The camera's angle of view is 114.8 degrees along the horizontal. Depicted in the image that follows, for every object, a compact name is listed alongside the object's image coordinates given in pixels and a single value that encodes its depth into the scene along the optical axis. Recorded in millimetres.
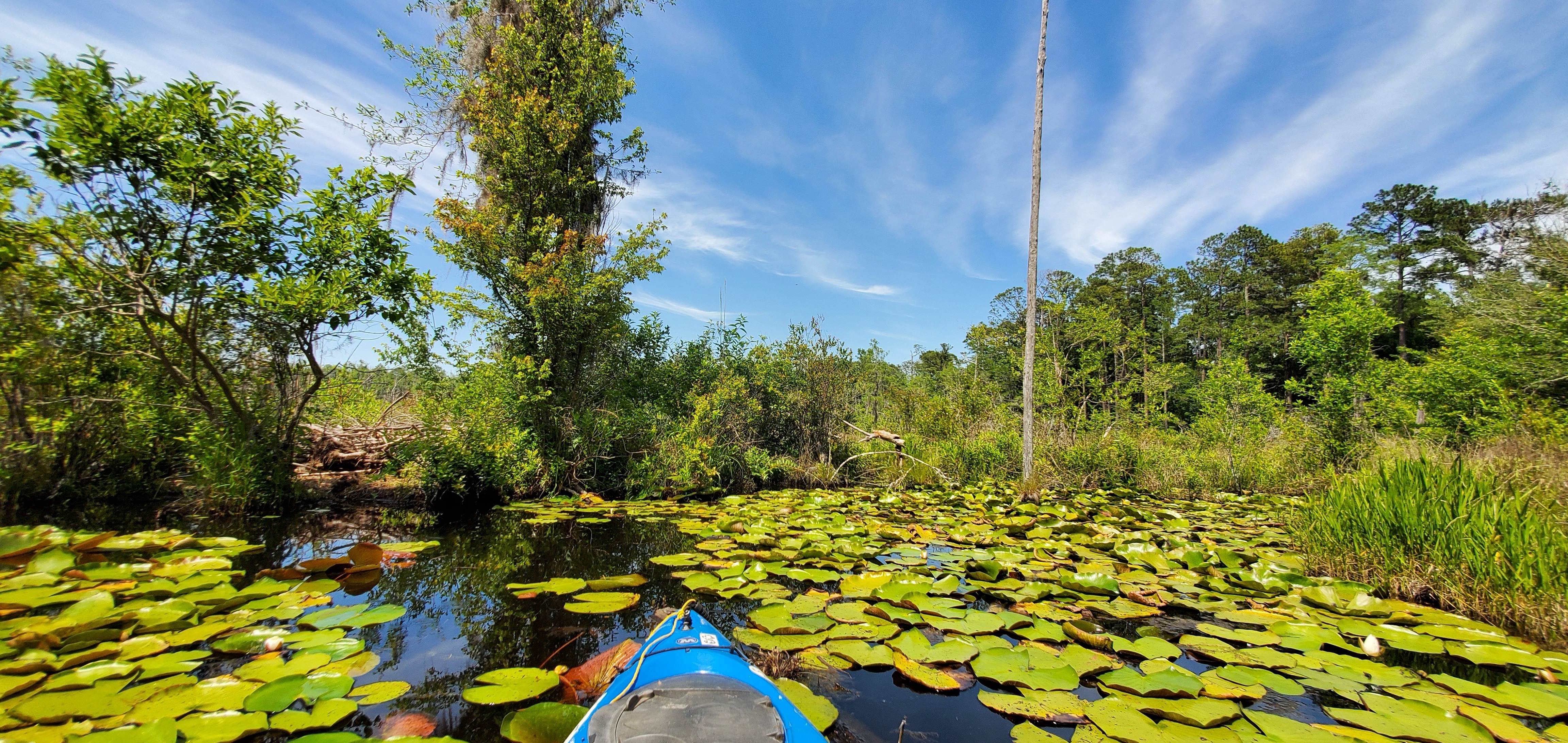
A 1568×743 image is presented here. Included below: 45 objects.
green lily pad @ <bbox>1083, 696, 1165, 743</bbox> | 1788
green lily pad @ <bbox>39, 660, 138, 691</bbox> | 1820
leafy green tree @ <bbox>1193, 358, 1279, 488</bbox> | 9148
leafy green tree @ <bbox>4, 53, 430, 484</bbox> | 3932
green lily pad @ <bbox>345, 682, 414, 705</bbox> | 1990
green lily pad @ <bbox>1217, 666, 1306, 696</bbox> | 2139
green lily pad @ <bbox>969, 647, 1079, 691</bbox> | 2207
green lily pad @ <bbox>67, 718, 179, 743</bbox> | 1472
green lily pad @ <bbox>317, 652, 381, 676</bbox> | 2150
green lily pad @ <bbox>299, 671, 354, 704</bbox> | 1905
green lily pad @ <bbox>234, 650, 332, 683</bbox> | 2023
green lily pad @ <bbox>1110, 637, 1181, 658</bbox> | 2486
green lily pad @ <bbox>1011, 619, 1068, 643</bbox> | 2689
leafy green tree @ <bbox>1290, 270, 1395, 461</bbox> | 8680
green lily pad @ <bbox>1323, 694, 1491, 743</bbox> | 1764
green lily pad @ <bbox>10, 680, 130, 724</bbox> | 1605
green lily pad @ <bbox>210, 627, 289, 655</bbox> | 2242
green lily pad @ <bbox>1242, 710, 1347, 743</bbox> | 1778
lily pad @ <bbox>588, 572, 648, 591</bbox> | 3600
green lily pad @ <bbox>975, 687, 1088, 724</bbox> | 1979
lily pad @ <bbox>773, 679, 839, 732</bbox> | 1968
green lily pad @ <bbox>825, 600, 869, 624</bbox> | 2961
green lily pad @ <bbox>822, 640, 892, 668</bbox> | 2439
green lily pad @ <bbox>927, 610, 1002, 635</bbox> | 2764
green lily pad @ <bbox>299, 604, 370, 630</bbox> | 2621
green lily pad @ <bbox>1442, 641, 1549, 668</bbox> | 2328
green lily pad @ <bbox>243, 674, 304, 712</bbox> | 1770
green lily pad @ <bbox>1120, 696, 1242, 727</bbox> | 1855
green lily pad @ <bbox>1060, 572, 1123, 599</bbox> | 3371
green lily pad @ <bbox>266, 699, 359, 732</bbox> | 1695
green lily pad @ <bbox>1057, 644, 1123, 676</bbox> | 2344
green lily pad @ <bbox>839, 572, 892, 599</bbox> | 3463
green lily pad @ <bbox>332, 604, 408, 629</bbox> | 2645
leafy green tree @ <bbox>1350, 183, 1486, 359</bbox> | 23438
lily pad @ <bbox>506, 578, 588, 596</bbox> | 3508
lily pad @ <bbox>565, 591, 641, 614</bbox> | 3096
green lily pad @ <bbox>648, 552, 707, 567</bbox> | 4094
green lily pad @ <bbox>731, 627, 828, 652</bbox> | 2596
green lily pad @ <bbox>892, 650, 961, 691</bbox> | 2240
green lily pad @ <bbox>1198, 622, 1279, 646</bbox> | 2639
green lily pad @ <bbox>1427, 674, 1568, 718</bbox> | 1901
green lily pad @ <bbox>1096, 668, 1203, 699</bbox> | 2090
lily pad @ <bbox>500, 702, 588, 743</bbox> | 1729
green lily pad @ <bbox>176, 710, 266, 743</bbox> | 1590
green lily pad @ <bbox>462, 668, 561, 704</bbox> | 2021
